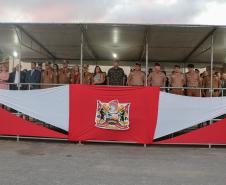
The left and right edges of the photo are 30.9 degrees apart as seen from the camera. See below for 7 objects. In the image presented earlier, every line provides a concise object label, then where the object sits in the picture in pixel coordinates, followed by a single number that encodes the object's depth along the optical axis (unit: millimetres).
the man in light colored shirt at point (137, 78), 12969
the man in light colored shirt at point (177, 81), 12898
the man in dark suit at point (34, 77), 13273
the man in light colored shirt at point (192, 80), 12961
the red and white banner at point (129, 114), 11406
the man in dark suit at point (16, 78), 12641
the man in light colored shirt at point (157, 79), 12898
